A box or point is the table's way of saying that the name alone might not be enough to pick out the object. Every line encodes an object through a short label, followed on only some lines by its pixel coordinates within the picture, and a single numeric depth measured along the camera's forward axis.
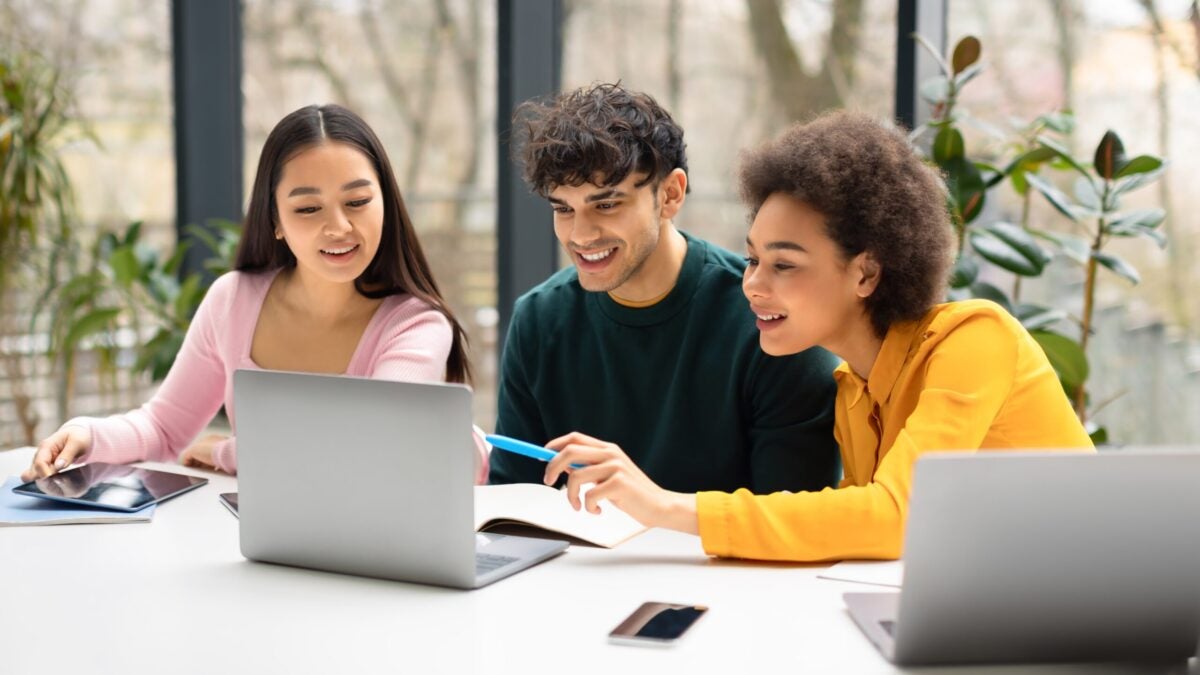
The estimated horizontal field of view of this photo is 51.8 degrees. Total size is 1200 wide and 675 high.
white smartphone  1.17
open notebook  1.54
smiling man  1.91
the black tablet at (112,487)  1.68
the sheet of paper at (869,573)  1.36
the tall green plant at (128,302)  3.26
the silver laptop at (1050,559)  1.06
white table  1.13
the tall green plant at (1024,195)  2.32
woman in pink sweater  1.99
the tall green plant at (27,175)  3.30
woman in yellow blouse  1.45
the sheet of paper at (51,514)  1.63
